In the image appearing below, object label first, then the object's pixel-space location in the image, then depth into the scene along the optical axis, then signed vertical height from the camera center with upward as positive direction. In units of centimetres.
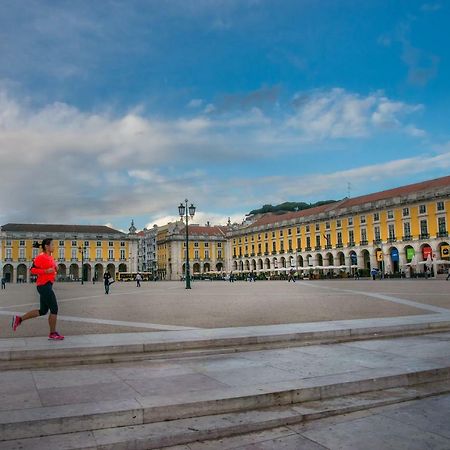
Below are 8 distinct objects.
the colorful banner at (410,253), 6477 +150
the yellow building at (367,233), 6206 +516
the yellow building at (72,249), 10044 +603
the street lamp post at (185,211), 3336 +428
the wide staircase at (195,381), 400 -123
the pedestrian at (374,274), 5181 -98
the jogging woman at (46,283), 757 -9
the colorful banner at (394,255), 6762 +138
